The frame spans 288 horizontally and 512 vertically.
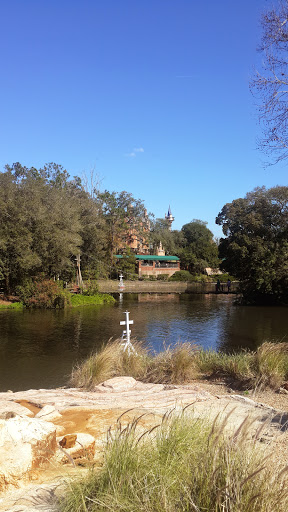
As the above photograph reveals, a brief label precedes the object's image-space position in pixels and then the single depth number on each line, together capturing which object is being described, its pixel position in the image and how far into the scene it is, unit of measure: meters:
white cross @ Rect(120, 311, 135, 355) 9.46
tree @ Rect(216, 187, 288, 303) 29.80
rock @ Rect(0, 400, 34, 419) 5.22
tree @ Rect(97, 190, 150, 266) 44.22
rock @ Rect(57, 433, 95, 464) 3.29
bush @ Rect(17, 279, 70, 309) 26.81
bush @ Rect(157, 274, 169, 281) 47.91
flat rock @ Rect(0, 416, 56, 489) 2.93
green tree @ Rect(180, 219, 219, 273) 57.44
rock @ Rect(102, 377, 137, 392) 7.14
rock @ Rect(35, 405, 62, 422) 4.74
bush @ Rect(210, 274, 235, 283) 50.28
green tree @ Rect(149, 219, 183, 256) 66.38
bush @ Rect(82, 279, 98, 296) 32.09
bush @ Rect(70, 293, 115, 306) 29.50
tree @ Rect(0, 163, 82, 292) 25.52
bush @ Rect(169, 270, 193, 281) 48.95
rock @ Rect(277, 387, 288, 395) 6.72
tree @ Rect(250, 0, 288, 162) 8.00
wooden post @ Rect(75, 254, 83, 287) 34.58
